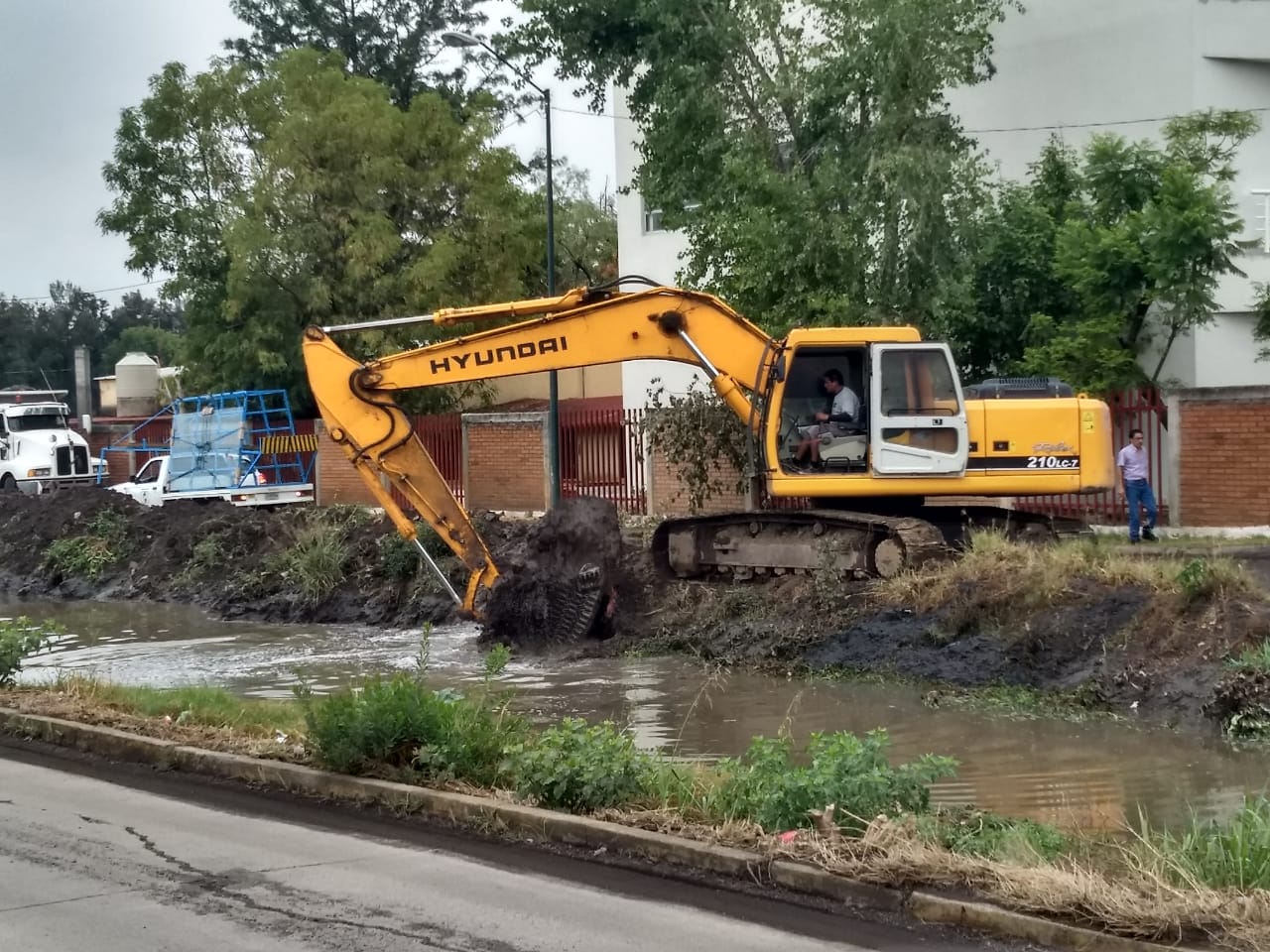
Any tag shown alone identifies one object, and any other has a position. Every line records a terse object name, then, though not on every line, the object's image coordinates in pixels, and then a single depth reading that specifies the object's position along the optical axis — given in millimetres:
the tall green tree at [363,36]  53188
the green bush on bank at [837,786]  7371
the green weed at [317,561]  22203
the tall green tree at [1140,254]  20812
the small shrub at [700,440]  22188
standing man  19812
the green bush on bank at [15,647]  12844
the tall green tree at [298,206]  33656
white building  24578
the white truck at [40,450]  42000
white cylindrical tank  59938
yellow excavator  16156
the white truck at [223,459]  32000
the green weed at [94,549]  26906
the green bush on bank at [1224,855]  6145
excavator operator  16531
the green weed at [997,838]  6762
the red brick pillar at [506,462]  29156
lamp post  26594
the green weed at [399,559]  21562
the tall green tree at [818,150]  21062
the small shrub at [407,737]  8844
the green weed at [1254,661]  11117
